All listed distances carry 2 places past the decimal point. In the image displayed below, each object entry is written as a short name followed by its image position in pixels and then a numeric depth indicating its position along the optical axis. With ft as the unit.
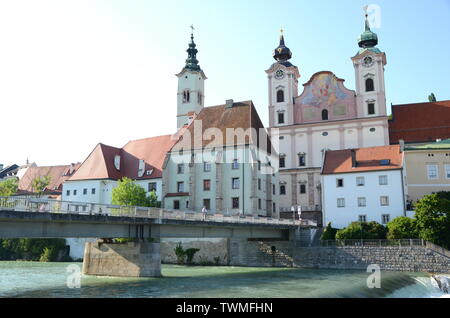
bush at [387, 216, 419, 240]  140.15
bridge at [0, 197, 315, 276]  79.66
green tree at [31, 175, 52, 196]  233.96
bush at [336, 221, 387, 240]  147.42
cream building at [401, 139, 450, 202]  179.11
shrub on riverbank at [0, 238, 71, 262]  207.51
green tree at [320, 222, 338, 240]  157.89
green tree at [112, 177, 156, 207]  184.85
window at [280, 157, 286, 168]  234.17
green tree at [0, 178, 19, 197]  217.56
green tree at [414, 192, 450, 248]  132.57
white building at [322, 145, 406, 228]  164.04
